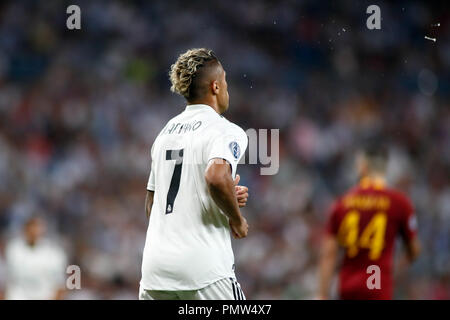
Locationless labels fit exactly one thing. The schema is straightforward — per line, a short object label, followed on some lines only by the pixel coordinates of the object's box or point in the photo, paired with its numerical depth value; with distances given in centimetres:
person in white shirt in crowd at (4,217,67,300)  1506
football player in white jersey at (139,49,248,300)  759
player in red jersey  1100
